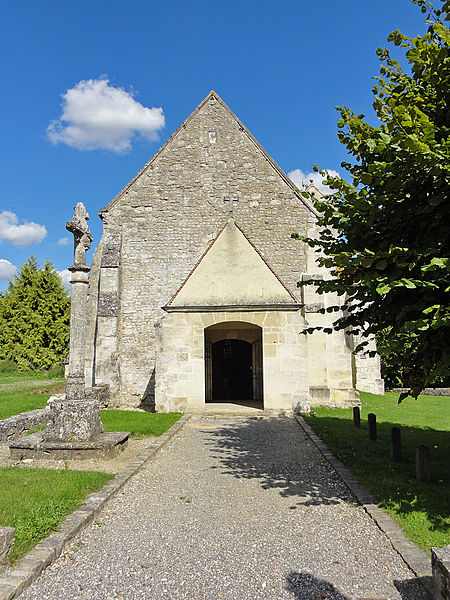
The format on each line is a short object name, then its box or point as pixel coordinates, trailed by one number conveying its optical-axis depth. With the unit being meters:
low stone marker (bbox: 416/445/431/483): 6.01
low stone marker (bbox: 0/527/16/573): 3.21
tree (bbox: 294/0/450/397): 4.04
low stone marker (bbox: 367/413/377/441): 8.94
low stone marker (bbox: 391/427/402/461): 7.32
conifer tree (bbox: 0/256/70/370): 28.78
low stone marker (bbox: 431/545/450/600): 2.69
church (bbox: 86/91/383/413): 14.79
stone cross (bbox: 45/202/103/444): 7.33
